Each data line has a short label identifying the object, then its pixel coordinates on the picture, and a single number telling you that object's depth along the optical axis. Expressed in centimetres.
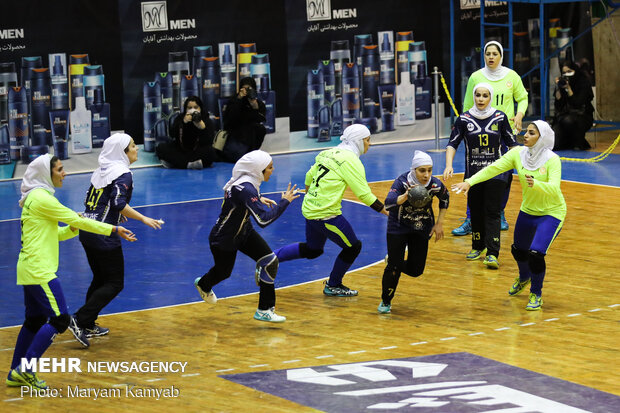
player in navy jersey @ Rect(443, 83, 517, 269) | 2079
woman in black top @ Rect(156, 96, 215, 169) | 3333
